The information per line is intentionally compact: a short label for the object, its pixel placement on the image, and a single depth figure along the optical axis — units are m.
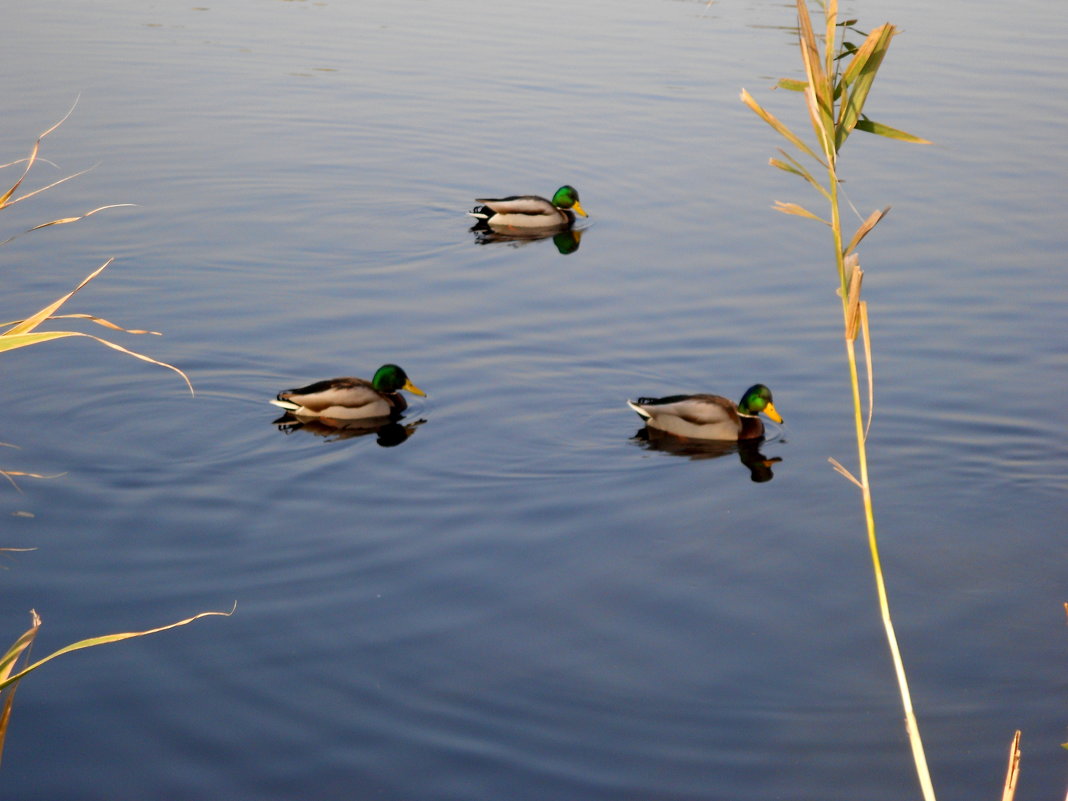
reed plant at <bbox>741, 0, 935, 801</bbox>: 4.58
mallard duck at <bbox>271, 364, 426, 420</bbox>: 16.95
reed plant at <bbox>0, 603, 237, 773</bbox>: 4.72
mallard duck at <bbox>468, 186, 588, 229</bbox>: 26.78
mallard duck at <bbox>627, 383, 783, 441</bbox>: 17.17
